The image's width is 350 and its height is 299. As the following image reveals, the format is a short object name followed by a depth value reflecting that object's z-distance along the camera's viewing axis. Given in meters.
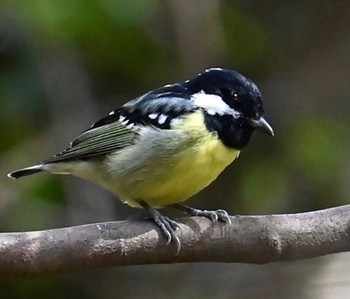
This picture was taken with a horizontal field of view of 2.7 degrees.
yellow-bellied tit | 2.39
